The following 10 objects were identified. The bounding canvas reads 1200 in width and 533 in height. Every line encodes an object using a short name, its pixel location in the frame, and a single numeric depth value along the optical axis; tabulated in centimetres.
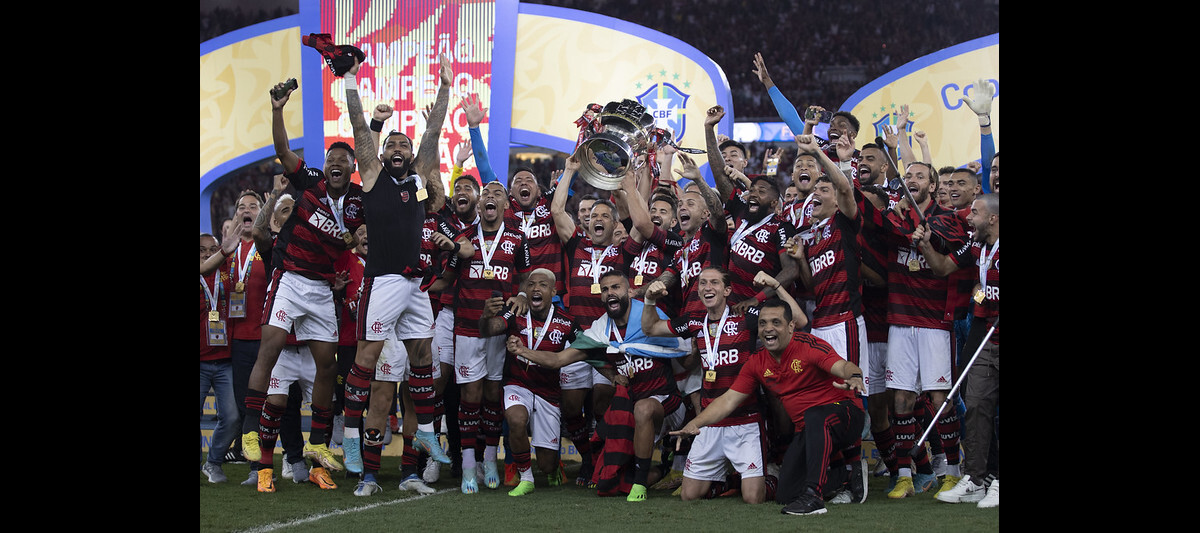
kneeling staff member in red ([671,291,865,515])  1072
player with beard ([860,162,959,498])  1172
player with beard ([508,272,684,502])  1198
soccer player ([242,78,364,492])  1223
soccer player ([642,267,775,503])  1147
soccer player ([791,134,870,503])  1156
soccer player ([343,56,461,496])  1184
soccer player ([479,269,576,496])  1279
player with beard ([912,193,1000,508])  1091
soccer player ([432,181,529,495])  1287
